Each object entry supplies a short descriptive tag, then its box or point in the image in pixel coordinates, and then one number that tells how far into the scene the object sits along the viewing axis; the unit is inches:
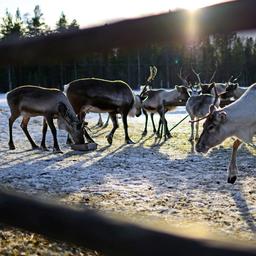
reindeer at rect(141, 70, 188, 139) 383.3
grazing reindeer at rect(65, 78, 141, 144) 304.1
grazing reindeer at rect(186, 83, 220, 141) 299.2
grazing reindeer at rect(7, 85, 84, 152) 270.1
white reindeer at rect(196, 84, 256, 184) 156.2
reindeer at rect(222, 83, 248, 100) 399.2
